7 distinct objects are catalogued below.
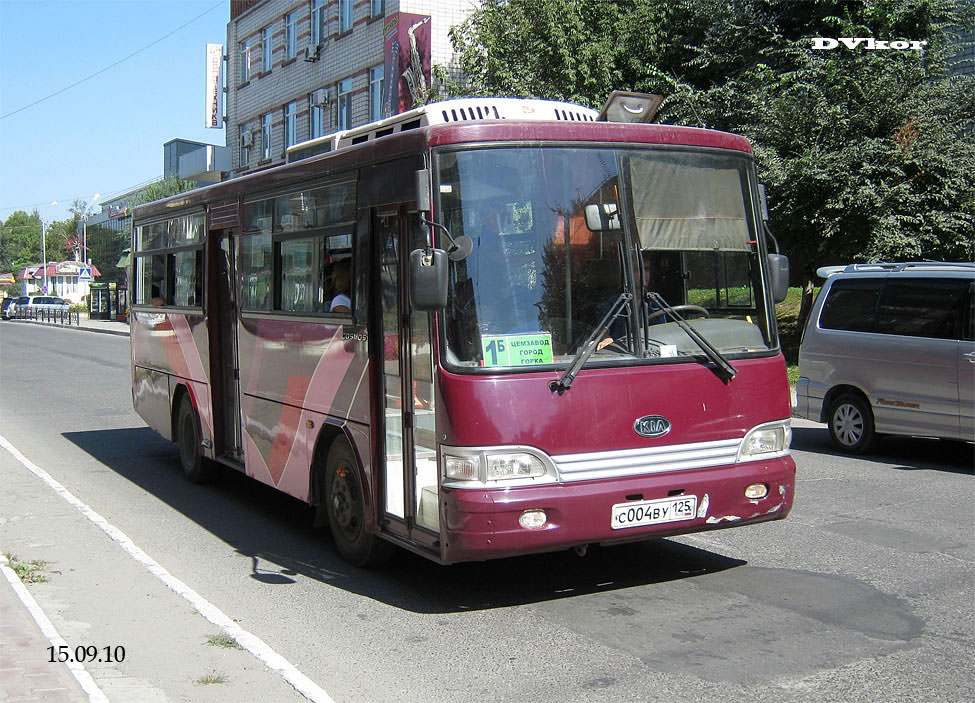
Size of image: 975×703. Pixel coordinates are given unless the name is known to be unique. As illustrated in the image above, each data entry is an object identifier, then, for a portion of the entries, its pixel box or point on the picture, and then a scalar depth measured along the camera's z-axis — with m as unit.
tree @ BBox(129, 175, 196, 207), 52.59
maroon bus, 5.55
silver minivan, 10.70
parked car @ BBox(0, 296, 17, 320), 76.56
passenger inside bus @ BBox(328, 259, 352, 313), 6.84
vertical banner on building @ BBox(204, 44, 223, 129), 48.34
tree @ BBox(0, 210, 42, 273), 166.75
